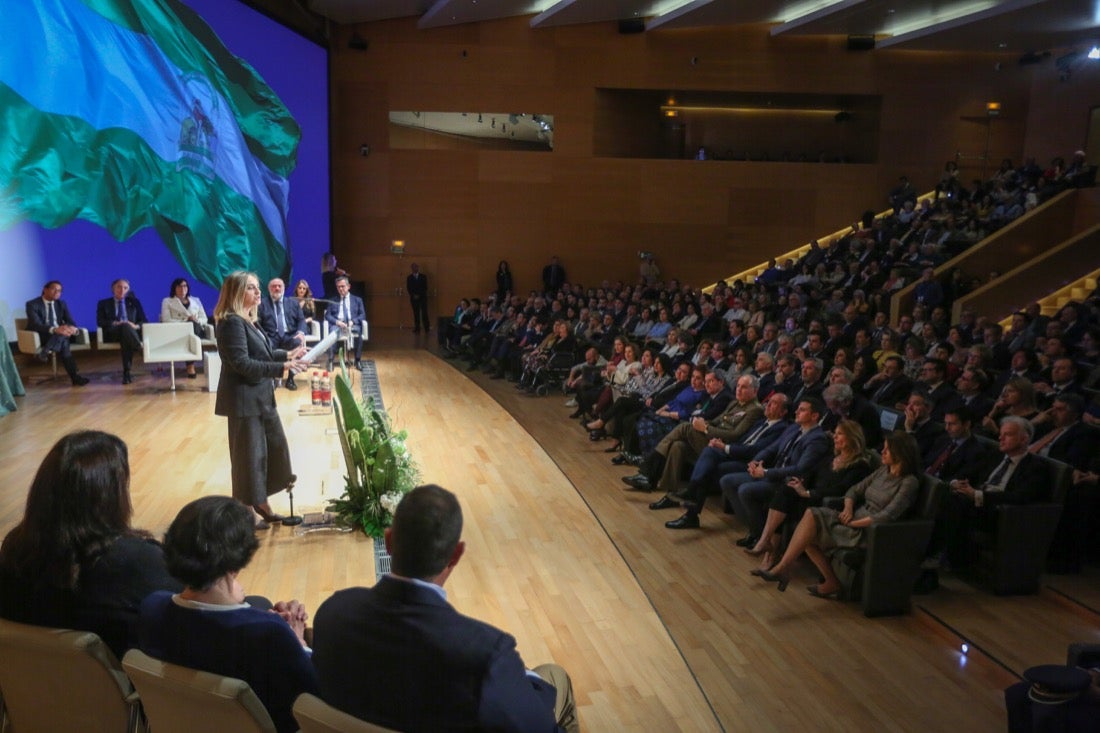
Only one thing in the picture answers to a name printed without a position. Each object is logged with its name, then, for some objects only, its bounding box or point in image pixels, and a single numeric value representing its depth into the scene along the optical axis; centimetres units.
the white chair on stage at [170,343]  897
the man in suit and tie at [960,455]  490
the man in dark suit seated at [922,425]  538
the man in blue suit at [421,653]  172
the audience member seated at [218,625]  198
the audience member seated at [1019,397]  522
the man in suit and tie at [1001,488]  456
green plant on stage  492
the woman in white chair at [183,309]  960
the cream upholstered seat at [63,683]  206
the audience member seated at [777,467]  512
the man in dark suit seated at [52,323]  866
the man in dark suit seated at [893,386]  680
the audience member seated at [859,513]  441
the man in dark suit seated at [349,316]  979
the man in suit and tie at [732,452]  571
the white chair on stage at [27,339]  859
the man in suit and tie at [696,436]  602
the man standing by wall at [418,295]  1602
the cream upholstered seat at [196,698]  182
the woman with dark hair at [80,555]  214
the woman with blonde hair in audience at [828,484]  487
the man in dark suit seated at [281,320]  859
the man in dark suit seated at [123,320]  927
